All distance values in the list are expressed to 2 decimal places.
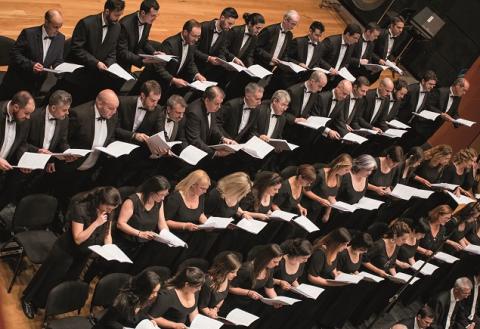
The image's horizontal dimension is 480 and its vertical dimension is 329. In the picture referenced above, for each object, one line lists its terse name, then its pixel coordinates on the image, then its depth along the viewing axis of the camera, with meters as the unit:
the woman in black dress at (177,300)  9.71
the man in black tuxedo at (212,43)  15.19
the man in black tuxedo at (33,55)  12.25
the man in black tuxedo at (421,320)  13.13
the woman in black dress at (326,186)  13.31
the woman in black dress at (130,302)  9.06
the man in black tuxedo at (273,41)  16.50
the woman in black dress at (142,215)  10.35
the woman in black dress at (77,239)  9.66
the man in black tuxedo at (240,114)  13.59
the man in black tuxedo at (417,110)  17.55
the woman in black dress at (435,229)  14.37
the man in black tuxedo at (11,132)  10.17
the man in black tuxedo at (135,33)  13.84
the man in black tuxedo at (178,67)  14.23
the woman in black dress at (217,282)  10.39
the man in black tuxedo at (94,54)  13.16
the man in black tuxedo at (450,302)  14.17
